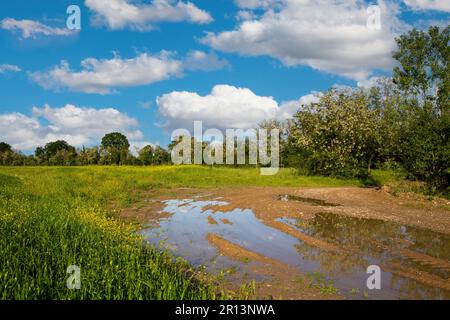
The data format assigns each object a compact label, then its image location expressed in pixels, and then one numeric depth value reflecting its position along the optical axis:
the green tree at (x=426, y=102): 23.58
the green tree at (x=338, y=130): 34.75
